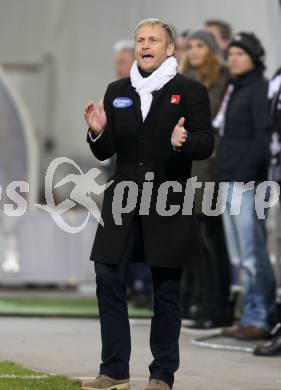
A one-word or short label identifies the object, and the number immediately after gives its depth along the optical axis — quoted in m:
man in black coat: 7.68
